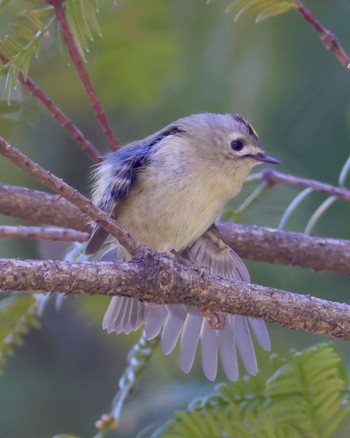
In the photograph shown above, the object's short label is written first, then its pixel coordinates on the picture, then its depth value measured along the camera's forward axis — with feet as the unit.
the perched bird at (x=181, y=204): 8.05
